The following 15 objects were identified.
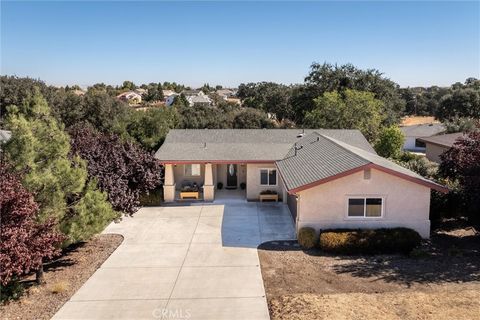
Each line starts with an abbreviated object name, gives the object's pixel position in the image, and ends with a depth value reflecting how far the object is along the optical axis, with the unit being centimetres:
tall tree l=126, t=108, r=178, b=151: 3119
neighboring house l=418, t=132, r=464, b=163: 3725
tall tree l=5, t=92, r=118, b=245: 1244
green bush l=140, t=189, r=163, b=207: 2452
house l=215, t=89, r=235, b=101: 17800
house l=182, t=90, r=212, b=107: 10934
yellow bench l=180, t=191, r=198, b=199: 2520
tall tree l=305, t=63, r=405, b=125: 5281
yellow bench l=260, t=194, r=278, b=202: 2453
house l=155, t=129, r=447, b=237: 1769
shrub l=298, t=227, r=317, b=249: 1731
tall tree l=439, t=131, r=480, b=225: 1683
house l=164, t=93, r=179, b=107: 12097
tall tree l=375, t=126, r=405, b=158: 3528
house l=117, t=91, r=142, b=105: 13612
